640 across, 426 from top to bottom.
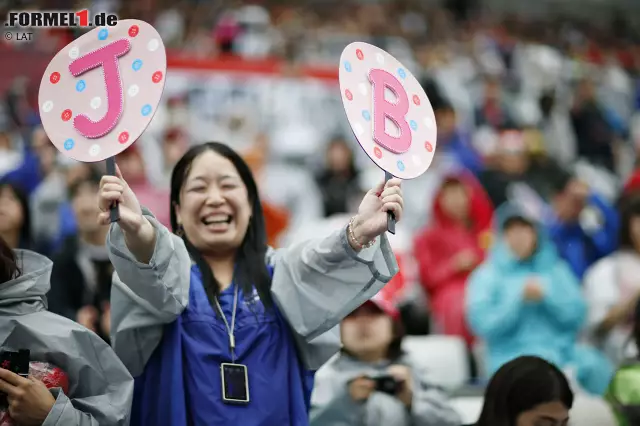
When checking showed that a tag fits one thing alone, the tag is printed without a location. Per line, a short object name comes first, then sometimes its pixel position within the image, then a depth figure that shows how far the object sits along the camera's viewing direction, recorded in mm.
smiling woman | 5266
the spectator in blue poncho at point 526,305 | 9875
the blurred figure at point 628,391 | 6766
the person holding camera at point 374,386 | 6805
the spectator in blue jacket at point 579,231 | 12477
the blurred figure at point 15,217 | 8750
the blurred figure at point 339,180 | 13953
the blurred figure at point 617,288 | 9844
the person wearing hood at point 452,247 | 11008
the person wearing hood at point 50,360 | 5074
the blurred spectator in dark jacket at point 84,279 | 8398
